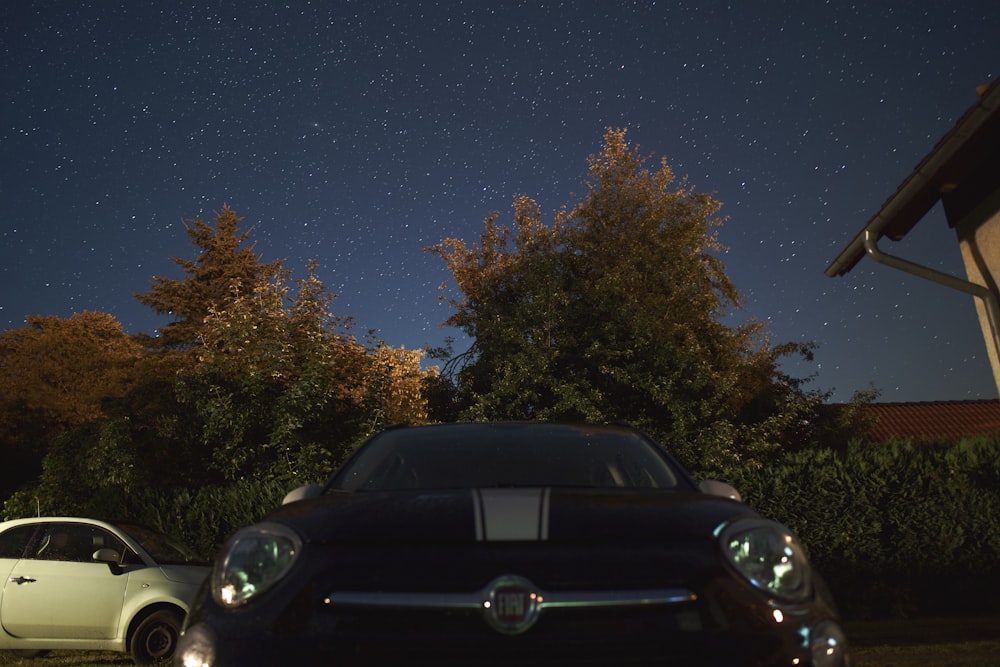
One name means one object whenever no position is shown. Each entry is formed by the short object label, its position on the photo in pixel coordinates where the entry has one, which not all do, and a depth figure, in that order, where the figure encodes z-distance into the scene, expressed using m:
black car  2.11
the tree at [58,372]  42.75
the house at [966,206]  8.83
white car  8.35
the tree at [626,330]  17.48
